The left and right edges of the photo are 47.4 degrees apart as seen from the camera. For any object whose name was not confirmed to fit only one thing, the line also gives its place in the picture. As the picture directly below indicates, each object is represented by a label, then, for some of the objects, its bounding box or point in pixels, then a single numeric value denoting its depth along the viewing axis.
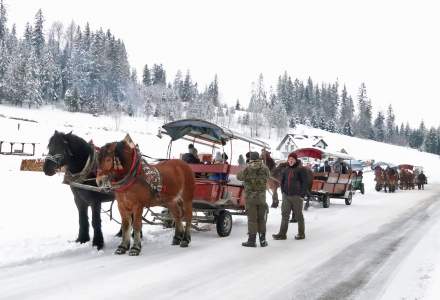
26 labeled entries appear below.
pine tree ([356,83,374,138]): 157.00
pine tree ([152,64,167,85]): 149.12
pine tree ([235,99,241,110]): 168.25
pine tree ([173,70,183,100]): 146.88
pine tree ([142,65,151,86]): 145.65
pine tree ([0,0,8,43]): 102.94
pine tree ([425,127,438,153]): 152.75
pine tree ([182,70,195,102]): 146.12
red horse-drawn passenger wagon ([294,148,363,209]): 19.66
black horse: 8.78
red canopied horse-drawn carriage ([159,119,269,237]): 11.15
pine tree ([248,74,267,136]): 126.38
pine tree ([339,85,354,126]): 165.62
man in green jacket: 10.06
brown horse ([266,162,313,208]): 18.17
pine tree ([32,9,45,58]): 107.38
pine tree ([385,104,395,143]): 168.25
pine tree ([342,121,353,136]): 149.25
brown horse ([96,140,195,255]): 8.30
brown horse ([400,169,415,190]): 38.12
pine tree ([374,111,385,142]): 161.88
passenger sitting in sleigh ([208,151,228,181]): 11.46
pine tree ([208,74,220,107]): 154.50
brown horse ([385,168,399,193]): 33.22
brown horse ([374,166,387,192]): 33.03
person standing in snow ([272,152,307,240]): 11.09
